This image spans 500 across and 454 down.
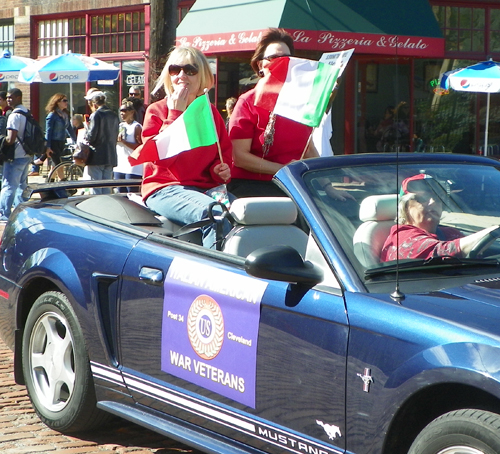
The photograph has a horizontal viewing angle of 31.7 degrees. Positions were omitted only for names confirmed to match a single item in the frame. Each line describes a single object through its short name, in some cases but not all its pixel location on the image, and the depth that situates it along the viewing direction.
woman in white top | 11.93
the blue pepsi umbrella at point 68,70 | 17.14
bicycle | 17.08
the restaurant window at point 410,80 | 17.58
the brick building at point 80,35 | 21.41
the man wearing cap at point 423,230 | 3.58
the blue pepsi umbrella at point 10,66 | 19.64
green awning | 15.95
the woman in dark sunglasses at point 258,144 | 5.48
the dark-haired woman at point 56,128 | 18.33
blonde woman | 4.86
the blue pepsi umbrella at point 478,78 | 13.97
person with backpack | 12.89
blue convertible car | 3.05
